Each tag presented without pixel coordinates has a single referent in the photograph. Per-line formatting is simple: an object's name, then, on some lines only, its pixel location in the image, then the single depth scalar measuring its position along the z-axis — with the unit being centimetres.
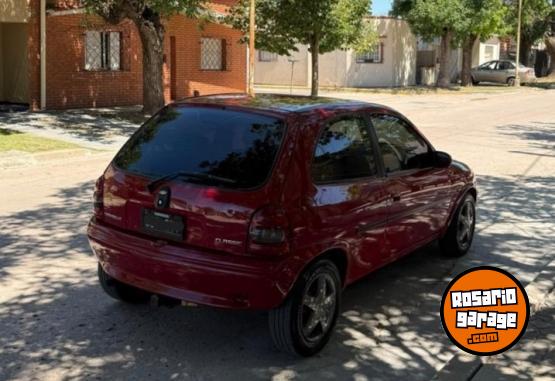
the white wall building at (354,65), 3822
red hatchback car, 414
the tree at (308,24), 2259
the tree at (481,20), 3644
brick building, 1914
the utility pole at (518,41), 4103
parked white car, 4491
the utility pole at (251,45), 1855
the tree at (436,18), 3553
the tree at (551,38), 4770
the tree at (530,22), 4459
